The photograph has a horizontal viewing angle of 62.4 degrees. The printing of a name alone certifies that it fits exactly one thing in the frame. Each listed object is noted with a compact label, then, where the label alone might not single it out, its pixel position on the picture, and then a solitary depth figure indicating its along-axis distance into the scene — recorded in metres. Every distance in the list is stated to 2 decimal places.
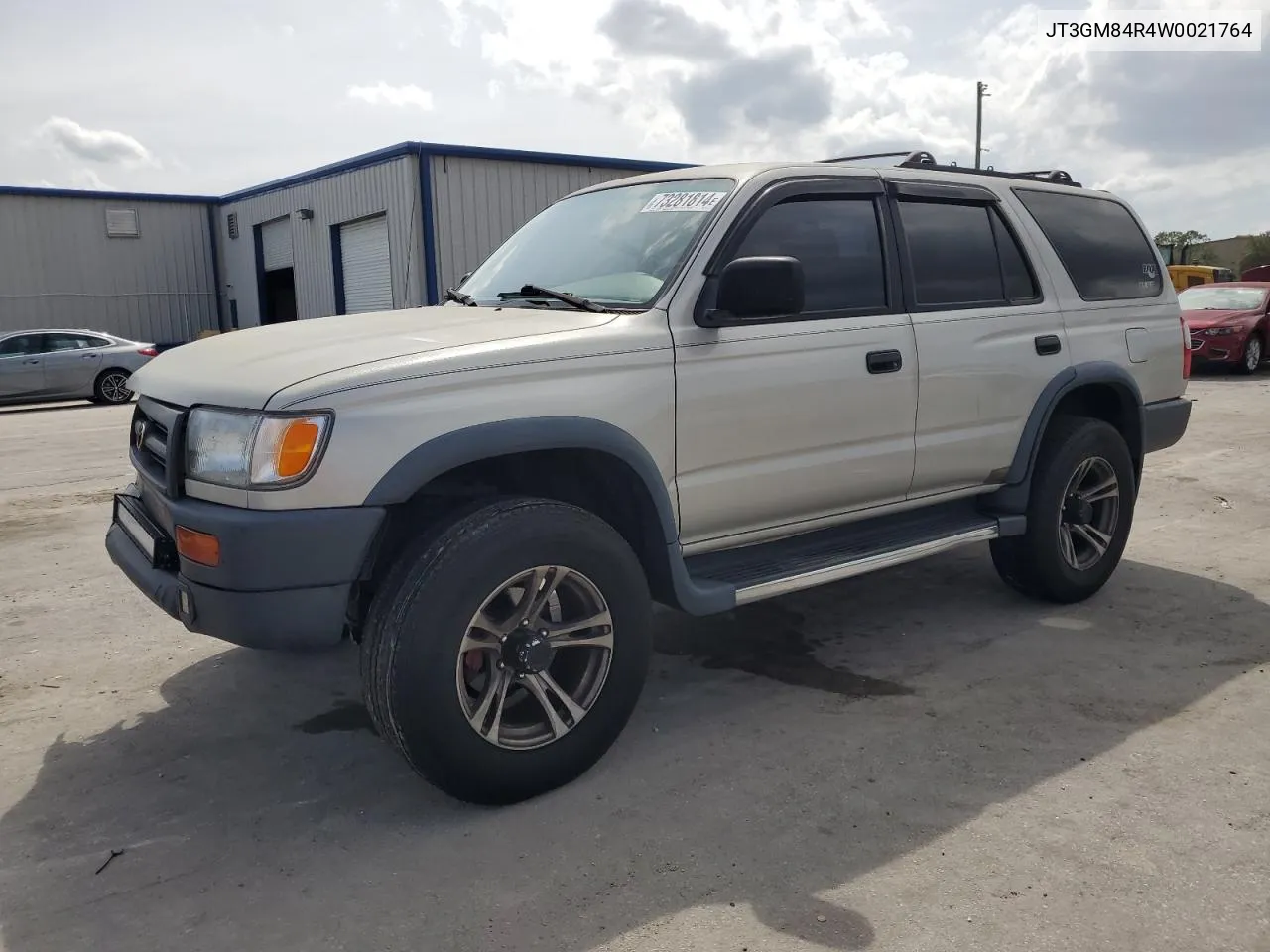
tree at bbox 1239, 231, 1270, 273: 47.03
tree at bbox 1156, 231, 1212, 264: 44.19
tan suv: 2.89
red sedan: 16.81
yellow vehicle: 29.05
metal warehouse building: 20.45
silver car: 16.33
